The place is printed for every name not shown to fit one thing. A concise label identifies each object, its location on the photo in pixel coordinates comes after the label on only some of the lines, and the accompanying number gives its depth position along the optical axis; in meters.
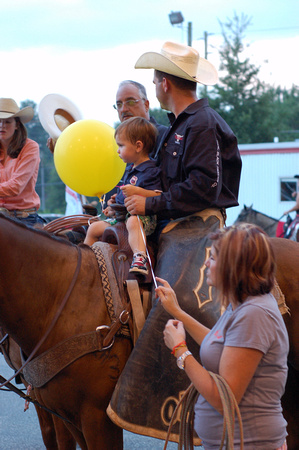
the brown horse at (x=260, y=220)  12.29
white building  20.95
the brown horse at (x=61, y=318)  2.76
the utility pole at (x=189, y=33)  28.22
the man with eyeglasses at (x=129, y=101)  4.08
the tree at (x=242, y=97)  37.00
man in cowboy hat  2.94
